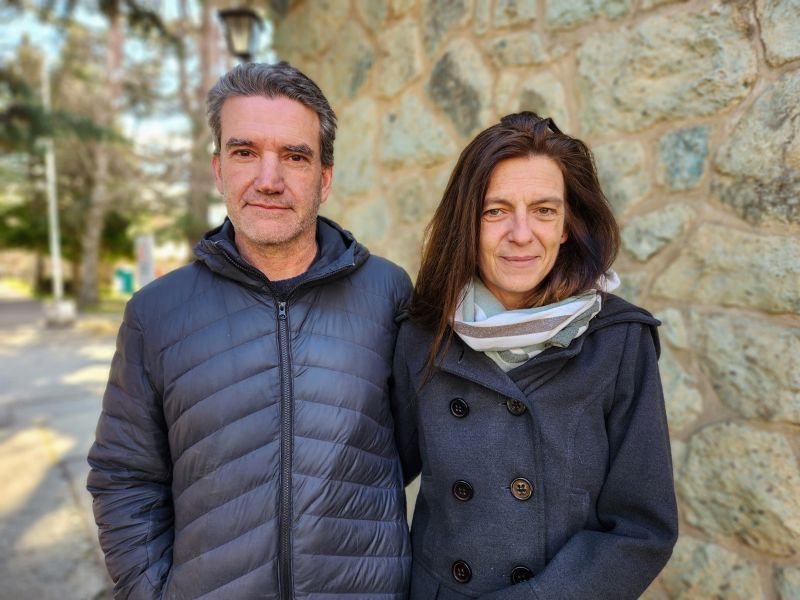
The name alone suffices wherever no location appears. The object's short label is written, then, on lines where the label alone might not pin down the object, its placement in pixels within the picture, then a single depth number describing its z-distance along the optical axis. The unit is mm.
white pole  15627
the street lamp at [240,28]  5012
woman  1219
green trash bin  23891
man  1378
